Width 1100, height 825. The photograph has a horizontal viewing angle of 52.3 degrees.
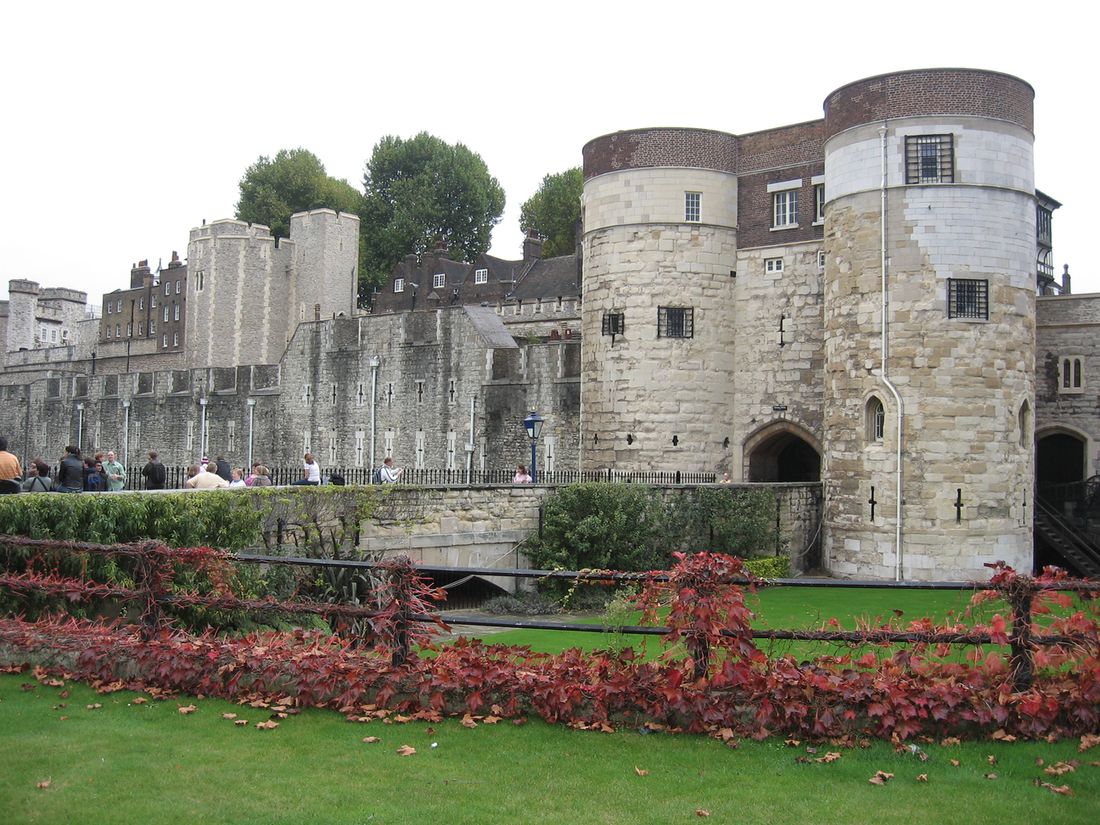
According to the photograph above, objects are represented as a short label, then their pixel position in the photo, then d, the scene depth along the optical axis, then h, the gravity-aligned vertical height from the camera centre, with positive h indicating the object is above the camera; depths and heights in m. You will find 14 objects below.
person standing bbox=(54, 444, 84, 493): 15.64 -0.09
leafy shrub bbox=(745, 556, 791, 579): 23.11 -1.81
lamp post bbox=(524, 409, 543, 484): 25.39 +1.22
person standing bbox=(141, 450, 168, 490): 18.39 -0.07
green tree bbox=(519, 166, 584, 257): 68.19 +16.37
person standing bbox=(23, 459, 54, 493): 15.33 -0.17
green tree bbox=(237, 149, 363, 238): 70.31 +17.92
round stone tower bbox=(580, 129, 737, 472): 26.98 +4.31
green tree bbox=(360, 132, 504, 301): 70.06 +17.34
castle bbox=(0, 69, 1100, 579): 22.61 +3.41
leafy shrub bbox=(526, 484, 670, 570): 20.64 -0.99
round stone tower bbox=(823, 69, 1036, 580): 22.44 +3.23
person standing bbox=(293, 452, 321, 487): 22.00 -0.01
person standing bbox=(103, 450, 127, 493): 19.20 -0.08
